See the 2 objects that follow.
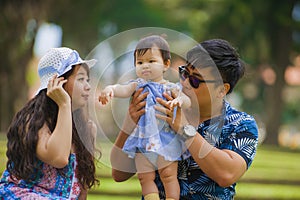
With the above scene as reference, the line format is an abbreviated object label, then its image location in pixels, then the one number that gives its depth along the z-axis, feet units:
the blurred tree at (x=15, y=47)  76.02
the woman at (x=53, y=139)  12.58
